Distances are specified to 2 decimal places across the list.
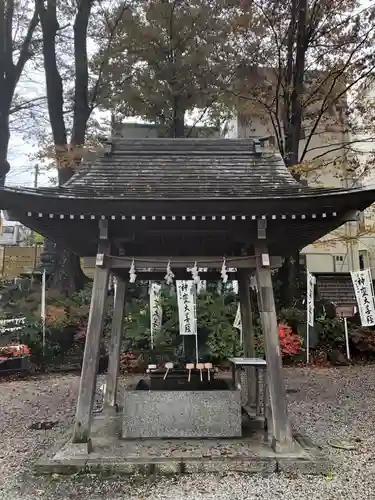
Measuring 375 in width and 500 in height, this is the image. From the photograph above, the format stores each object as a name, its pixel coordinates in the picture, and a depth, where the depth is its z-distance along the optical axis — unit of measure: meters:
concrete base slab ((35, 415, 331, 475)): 4.57
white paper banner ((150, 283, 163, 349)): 10.74
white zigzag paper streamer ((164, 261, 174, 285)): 5.34
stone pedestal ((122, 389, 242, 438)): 5.49
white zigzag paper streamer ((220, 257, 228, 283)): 5.27
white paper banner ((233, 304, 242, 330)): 10.94
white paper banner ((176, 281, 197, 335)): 10.12
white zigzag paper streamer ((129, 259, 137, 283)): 5.37
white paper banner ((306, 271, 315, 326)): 11.17
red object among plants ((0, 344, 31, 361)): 10.57
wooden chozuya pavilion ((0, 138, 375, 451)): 4.90
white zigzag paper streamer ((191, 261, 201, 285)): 5.36
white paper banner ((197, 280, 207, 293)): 12.51
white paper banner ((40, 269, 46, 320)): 11.02
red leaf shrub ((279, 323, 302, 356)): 11.38
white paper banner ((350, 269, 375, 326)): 11.09
